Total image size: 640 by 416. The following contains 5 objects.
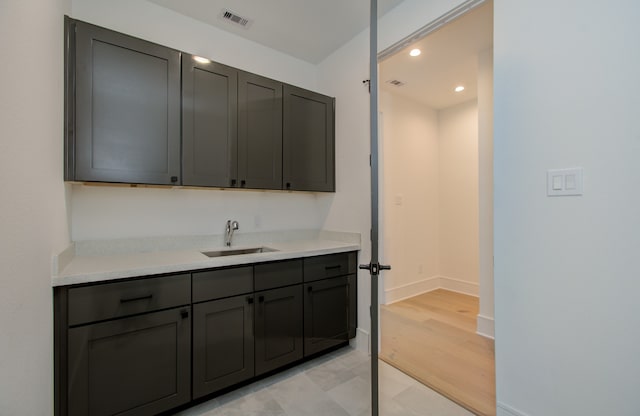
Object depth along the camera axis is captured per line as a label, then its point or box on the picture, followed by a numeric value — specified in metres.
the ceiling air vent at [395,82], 3.22
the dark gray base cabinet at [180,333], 1.32
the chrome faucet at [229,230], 2.33
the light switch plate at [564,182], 1.24
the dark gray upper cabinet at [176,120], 1.56
